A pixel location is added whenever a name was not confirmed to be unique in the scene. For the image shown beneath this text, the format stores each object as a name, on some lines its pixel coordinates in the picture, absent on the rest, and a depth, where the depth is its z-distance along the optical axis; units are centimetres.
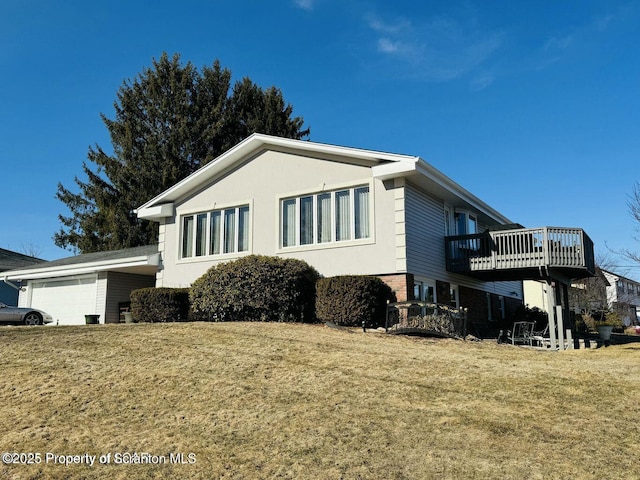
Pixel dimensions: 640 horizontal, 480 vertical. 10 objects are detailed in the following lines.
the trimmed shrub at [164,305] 1819
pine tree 3716
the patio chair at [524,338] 1769
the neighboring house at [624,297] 4991
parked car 2064
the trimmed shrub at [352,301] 1470
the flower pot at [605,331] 2011
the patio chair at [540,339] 1730
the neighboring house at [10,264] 3081
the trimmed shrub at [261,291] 1565
